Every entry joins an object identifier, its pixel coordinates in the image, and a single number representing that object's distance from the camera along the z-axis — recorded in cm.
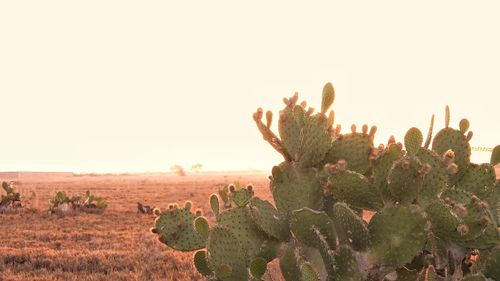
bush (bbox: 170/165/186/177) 12131
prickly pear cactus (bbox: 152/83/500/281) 239
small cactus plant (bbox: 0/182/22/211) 2152
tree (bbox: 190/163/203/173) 14275
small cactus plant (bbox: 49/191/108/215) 2047
